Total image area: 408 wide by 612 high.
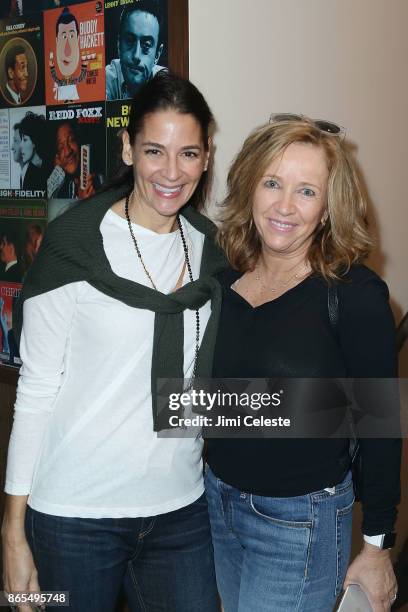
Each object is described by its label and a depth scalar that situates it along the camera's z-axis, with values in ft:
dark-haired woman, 4.90
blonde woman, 5.08
